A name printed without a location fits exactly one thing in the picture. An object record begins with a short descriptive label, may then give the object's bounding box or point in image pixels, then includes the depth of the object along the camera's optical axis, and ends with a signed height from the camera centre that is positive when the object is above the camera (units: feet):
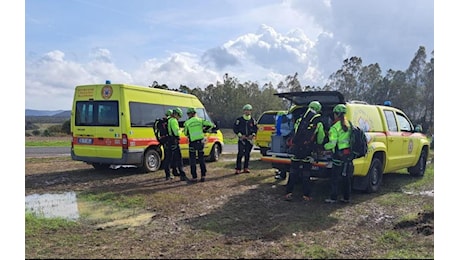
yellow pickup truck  25.27 -1.08
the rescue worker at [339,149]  23.47 -1.28
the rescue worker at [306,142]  24.13 -0.91
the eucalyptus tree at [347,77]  164.96 +21.24
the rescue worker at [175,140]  30.86 -1.06
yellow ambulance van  32.07 +0.08
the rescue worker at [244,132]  35.32 -0.47
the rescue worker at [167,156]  31.45 -2.35
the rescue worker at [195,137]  30.63 -0.85
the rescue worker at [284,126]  27.66 +0.06
